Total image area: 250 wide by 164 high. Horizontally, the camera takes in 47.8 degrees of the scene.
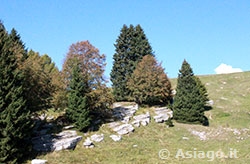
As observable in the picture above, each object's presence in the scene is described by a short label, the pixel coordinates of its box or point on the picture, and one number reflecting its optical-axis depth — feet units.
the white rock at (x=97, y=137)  102.68
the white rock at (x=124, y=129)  113.70
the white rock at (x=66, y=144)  90.69
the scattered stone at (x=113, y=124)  116.17
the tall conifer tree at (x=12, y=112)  77.82
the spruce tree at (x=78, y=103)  107.04
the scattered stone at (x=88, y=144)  97.40
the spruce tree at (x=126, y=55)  172.76
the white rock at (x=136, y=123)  124.01
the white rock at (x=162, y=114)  136.67
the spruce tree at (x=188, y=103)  143.02
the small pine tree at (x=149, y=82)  153.99
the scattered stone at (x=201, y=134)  119.85
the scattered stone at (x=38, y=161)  79.20
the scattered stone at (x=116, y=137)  105.87
